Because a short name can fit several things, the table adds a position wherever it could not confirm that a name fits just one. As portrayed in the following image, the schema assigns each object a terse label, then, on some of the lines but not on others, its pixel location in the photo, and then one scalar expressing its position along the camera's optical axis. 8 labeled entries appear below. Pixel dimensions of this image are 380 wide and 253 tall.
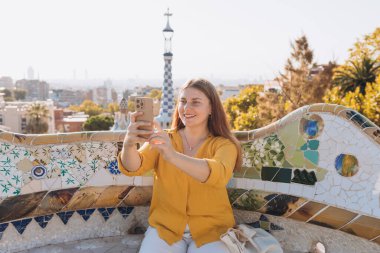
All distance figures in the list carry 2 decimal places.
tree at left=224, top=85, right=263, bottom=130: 18.75
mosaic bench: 2.47
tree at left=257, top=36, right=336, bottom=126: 11.23
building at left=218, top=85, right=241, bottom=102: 66.93
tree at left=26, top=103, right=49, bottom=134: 33.81
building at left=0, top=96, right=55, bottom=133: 37.62
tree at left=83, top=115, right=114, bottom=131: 32.84
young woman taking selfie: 2.21
